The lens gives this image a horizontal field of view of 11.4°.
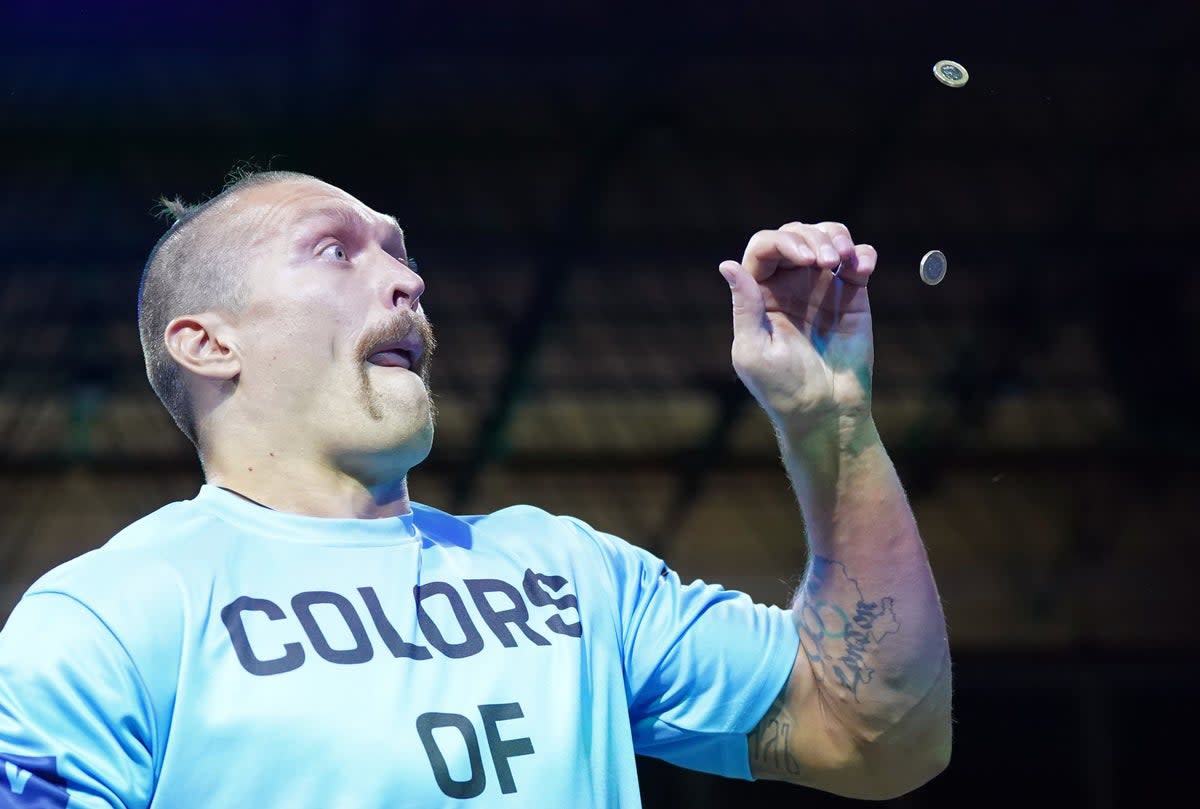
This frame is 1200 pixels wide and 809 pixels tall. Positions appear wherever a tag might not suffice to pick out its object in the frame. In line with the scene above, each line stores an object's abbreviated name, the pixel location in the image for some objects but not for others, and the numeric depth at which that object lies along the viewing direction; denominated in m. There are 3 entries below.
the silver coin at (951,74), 4.38
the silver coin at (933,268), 4.35
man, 4.22
